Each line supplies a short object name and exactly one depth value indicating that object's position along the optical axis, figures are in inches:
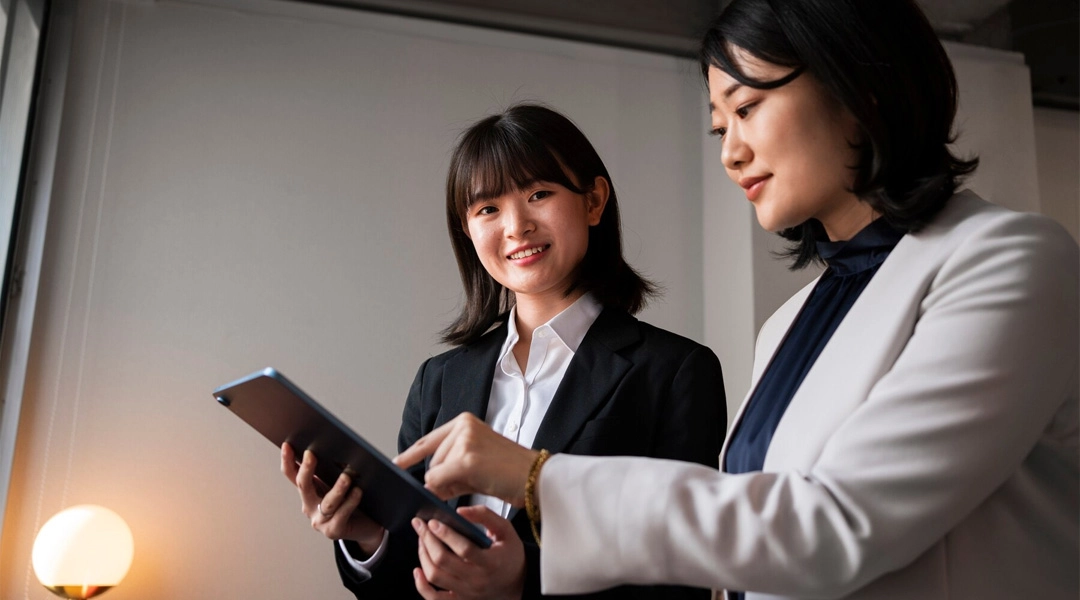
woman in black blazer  59.3
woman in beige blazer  32.6
